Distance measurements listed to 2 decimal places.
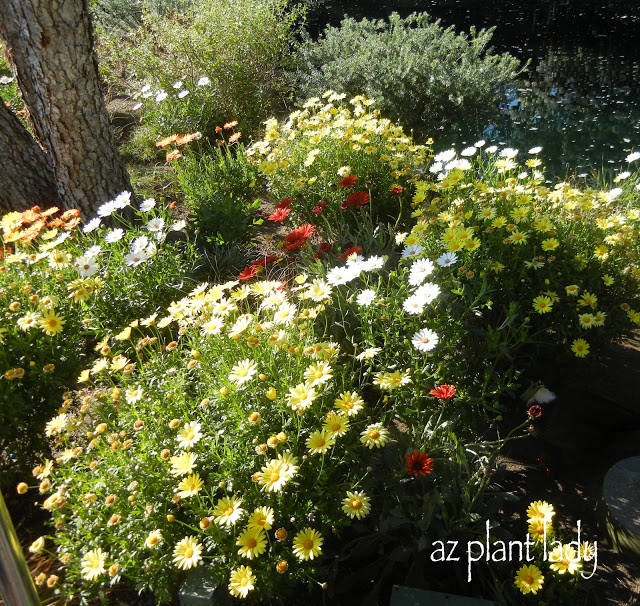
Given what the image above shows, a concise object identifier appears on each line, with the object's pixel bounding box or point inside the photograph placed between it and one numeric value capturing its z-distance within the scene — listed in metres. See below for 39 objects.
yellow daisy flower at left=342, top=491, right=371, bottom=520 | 1.42
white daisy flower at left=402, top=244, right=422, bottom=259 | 2.10
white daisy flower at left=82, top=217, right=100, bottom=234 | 2.58
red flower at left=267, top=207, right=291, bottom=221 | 2.59
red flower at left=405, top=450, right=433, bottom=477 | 1.52
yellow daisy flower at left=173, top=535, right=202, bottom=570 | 1.30
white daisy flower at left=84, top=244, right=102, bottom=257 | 2.39
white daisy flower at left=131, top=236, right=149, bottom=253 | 2.55
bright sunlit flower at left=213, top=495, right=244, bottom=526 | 1.34
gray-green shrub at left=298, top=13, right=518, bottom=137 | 4.70
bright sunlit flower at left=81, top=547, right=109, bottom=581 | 1.33
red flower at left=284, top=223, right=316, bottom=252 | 2.27
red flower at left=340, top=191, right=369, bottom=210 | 2.58
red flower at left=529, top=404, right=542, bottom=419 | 1.59
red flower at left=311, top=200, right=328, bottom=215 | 2.65
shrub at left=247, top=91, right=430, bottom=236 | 3.06
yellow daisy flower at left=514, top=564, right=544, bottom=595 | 1.48
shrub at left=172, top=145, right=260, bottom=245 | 3.20
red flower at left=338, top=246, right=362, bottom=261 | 2.22
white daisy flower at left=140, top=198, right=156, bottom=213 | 2.67
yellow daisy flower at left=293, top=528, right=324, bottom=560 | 1.34
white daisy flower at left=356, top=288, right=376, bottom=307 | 1.98
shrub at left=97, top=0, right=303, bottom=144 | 4.84
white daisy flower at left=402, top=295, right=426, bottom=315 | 1.85
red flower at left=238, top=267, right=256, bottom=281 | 2.13
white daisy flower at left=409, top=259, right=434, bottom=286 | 1.94
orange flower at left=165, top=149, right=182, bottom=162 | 3.22
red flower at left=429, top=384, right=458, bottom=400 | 1.64
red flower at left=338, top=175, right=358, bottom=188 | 2.62
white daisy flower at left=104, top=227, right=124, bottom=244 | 2.47
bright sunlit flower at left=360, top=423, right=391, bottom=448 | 1.50
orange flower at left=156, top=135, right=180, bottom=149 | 3.16
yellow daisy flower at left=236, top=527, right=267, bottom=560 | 1.32
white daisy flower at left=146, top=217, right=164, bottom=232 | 2.58
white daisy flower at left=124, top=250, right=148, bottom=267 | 2.42
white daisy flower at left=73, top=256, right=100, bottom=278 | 2.23
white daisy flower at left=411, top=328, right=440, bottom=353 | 1.76
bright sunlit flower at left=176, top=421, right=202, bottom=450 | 1.48
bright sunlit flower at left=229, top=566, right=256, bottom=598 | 1.28
